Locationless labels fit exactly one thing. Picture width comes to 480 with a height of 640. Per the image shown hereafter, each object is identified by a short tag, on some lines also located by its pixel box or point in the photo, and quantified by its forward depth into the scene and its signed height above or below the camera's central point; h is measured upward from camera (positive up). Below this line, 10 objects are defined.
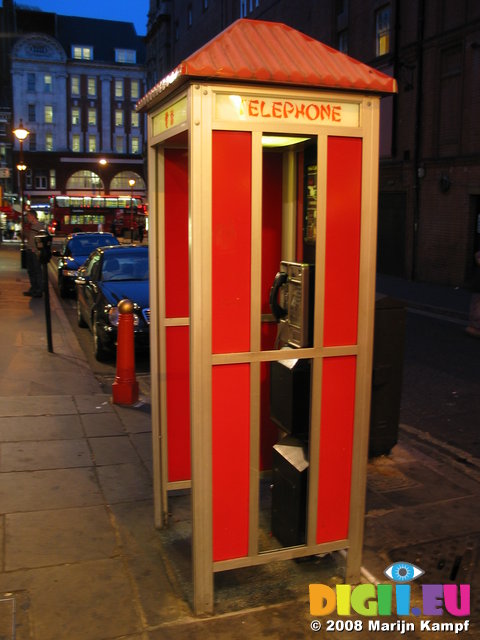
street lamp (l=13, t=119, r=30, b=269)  24.90 +0.61
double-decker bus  53.66 +1.10
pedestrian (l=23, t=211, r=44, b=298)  15.98 -1.10
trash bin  5.63 -1.23
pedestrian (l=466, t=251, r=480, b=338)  12.16 -1.50
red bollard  7.33 -1.49
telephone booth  3.33 -0.35
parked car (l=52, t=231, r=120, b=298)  17.84 -0.73
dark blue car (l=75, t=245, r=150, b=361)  9.86 -1.02
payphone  3.79 -1.01
